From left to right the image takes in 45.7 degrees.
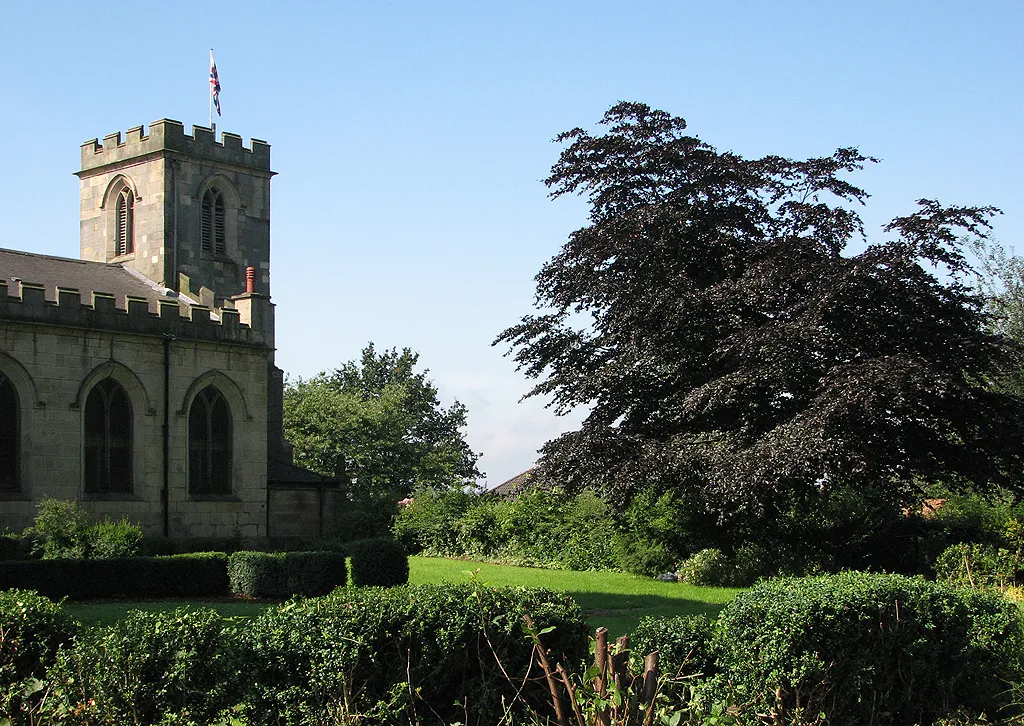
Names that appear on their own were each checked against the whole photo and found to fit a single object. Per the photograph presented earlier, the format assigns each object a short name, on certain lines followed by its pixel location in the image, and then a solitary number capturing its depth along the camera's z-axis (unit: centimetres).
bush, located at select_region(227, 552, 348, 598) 2198
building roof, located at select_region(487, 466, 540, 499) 2630
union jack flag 3744
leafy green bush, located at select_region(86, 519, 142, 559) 2489
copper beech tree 2331
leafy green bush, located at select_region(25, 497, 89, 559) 2467
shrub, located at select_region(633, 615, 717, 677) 986
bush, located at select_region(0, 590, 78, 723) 924
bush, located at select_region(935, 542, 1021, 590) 2367
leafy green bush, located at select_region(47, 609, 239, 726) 848
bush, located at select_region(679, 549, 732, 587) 2589
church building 2939
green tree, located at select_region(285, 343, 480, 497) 5512
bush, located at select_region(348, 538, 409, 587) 2145
